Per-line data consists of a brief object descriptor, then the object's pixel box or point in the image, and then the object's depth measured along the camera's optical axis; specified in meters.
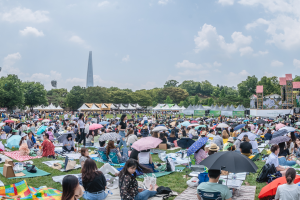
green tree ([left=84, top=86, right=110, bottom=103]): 71.25
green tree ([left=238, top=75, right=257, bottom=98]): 70.12
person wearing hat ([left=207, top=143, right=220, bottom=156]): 5.76
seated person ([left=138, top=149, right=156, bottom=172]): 6.80
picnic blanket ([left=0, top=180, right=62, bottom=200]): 4.72
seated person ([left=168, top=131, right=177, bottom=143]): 12.93
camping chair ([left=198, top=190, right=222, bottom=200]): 3.28
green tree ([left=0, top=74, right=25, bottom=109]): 43.34
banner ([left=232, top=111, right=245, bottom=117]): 34.69
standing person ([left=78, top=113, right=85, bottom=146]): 10.98
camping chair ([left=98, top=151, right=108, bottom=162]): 8.73
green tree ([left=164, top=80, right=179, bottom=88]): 130.88
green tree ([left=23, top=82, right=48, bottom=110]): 55.41
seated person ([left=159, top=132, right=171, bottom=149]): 11.88
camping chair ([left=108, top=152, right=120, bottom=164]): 8.43
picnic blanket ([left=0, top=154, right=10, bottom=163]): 8.50
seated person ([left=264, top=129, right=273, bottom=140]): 13.05
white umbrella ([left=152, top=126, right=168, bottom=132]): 13.02
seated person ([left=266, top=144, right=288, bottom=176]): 5.73
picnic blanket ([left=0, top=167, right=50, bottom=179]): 6.69
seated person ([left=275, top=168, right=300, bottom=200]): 3.72
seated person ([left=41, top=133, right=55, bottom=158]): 9.39
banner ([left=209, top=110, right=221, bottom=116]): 36.60
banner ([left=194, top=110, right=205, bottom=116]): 38.95
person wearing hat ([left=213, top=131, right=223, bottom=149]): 10.24
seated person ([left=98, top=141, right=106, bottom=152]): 10.47
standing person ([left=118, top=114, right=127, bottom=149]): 10.09
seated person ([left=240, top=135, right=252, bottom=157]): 8.36
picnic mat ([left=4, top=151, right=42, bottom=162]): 9.06
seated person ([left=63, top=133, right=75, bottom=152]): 10.52
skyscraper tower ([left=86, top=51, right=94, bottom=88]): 183.88
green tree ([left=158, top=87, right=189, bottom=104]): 91.19
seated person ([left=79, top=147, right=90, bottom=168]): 6.03
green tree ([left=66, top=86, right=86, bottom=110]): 67.00
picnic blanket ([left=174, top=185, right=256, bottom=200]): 4.98
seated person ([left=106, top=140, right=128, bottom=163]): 8.43
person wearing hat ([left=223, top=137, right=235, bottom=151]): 8.33
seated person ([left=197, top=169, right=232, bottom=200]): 3.31
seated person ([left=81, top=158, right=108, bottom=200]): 4.30
